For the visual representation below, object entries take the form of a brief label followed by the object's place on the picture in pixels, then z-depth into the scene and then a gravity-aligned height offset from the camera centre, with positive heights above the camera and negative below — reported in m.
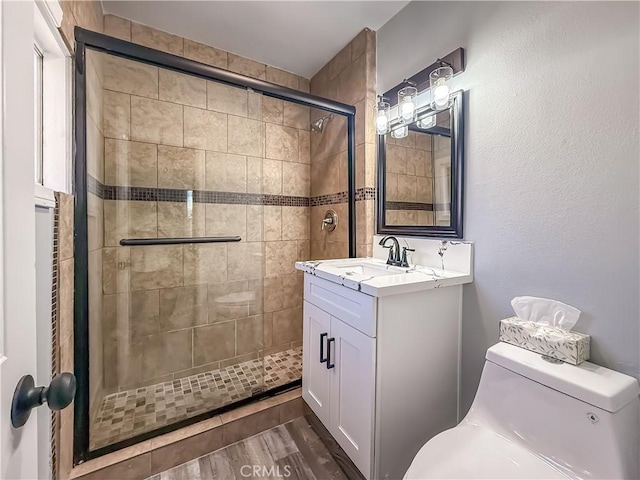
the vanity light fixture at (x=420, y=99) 1.39 +0.76
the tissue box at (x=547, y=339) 0.93 -0.35
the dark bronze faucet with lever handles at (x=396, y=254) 1.55 -0.10
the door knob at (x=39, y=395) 0.40 -0.23
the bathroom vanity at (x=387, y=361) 1.10 -0.53
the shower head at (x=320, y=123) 2.22 +0.93
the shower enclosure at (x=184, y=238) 1.46 -0.01
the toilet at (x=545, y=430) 0.78 -0.58
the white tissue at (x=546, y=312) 1.00 -0.27
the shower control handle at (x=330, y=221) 2.14 +0.13
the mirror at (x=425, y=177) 1.38 +0.33
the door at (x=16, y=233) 0.38 +0.00
